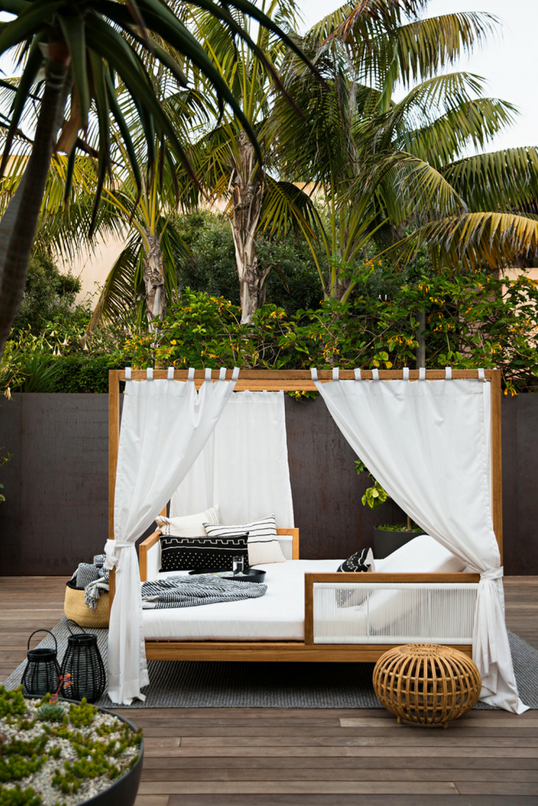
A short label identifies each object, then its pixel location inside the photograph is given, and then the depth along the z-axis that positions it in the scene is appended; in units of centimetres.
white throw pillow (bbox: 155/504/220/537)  520
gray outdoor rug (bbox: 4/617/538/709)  360
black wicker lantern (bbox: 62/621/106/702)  349
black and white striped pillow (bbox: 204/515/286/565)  518
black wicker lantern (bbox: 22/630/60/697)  337
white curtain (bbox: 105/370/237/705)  363
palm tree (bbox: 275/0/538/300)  601
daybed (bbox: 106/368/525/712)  363
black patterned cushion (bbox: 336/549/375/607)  372
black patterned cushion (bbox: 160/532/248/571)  488
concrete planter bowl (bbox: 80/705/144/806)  175
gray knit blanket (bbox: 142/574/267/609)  388
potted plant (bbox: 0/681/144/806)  181
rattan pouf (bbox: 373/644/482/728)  321
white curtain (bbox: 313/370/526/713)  365
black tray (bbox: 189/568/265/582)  444
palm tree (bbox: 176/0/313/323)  639
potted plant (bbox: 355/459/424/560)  625
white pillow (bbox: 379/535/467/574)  383
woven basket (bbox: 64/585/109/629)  486
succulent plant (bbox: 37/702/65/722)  226
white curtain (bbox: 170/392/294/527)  559
